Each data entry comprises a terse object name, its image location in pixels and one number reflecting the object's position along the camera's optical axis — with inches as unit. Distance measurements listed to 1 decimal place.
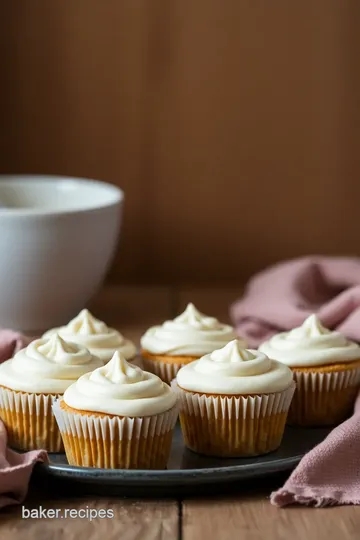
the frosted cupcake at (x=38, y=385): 33.7
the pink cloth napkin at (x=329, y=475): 31.3
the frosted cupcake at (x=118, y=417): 32.0
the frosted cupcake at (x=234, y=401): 33.5
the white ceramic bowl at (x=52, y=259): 41.8
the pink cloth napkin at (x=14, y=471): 30.9
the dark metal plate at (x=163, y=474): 31.3
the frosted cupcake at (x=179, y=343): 36.6
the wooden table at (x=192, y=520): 30.1
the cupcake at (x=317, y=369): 35.7
